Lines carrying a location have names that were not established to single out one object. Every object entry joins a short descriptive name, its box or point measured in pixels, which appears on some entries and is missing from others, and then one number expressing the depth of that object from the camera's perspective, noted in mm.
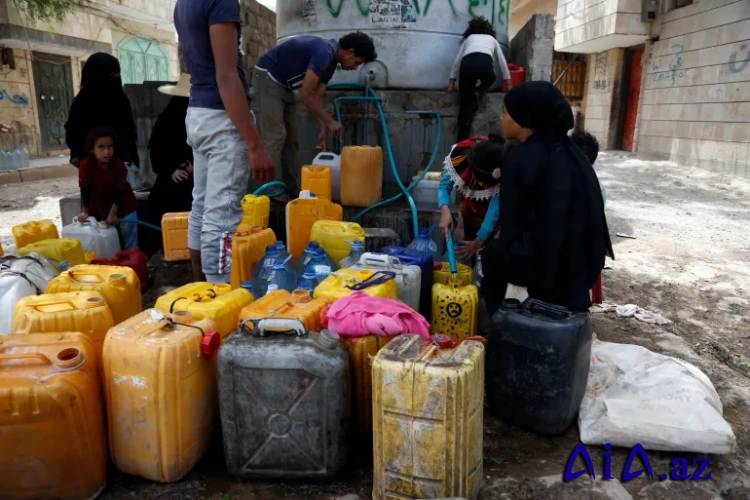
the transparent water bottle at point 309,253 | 3523
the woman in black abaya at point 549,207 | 2514
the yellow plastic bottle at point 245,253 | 3575
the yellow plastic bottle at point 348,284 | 2561
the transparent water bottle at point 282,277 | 3279
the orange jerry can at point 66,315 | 2213
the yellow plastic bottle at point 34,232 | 4016
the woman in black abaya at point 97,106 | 5023
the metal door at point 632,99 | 15062
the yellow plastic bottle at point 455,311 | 3255
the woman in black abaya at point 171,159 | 5238
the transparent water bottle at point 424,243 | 4035
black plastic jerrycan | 2316
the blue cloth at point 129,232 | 4797
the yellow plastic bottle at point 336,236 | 3738
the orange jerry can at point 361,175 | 4973
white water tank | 6359
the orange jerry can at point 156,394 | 1979
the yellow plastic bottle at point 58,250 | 3621
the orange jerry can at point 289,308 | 2277
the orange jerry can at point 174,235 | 4707
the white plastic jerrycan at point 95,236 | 4355
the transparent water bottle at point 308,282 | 3154
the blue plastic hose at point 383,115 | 5371
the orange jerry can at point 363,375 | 2227
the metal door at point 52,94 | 15211
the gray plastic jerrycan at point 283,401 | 1988
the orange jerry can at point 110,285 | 2709
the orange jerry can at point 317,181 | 4949
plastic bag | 2254
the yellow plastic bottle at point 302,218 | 4305
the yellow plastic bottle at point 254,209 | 4605
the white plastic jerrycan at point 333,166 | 5309
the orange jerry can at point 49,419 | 1804
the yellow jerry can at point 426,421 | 1833
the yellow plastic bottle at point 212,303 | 2347
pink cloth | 2209
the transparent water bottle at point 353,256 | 3340
